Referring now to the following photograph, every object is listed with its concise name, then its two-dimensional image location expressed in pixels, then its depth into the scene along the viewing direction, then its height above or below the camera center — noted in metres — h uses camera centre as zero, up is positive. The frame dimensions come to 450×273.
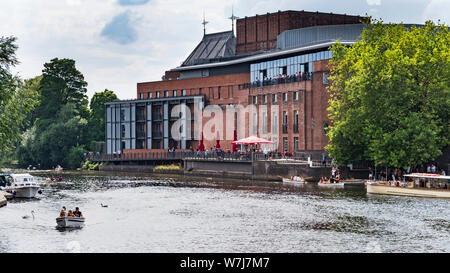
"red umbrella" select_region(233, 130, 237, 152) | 109.88 +2.02
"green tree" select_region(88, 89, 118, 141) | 155.62 +9.92
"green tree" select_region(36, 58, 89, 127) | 155.88 +15.47
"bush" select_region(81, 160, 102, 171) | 139.88 -0.91
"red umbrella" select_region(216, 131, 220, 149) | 118.03 +2.72
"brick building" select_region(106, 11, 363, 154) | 105.94 +11.22
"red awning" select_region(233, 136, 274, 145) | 100.14 +2.65
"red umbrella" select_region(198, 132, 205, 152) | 116.38 +1.99
